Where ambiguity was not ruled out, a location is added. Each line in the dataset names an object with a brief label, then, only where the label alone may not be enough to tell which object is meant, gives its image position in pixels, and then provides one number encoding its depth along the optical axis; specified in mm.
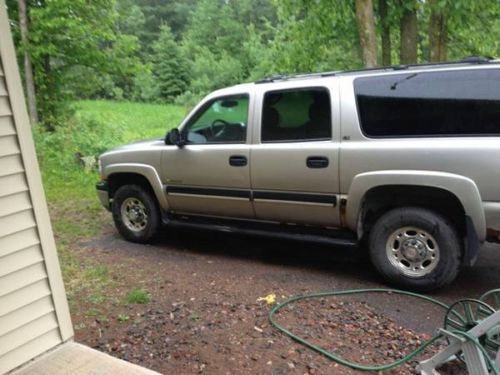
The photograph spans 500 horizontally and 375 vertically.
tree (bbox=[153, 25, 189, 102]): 38406
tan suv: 4131
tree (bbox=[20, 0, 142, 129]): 12218
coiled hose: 2815
